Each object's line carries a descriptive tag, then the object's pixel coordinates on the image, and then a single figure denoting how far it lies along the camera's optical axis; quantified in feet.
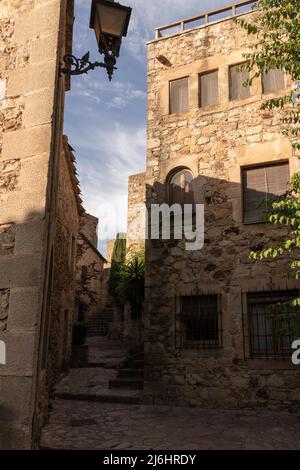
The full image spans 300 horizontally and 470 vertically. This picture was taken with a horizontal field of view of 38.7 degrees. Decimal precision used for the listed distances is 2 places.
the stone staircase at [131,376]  29.22
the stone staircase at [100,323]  74.31
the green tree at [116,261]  69.16
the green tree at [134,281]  38.81
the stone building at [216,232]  25.10
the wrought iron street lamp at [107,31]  12.85
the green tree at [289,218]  16.96
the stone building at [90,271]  71.32
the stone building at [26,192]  11.64
